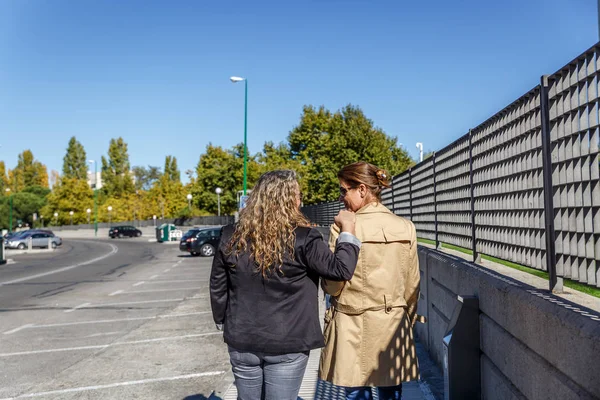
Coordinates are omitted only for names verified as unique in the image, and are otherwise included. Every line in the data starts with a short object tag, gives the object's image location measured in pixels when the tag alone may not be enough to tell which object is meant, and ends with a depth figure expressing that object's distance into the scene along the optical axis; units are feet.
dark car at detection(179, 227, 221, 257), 105.29
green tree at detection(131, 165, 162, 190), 497.87
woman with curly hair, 9.71
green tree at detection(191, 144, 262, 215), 225.35
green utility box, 183.52
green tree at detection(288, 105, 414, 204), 160.56
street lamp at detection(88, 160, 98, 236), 283.59
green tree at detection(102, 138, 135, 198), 412.57
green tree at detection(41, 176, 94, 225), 364.58
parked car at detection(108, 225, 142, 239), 247.50
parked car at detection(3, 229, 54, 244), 183.15
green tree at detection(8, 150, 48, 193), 465.06
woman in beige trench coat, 10.70
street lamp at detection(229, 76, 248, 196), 116.78
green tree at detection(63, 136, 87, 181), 440.45
